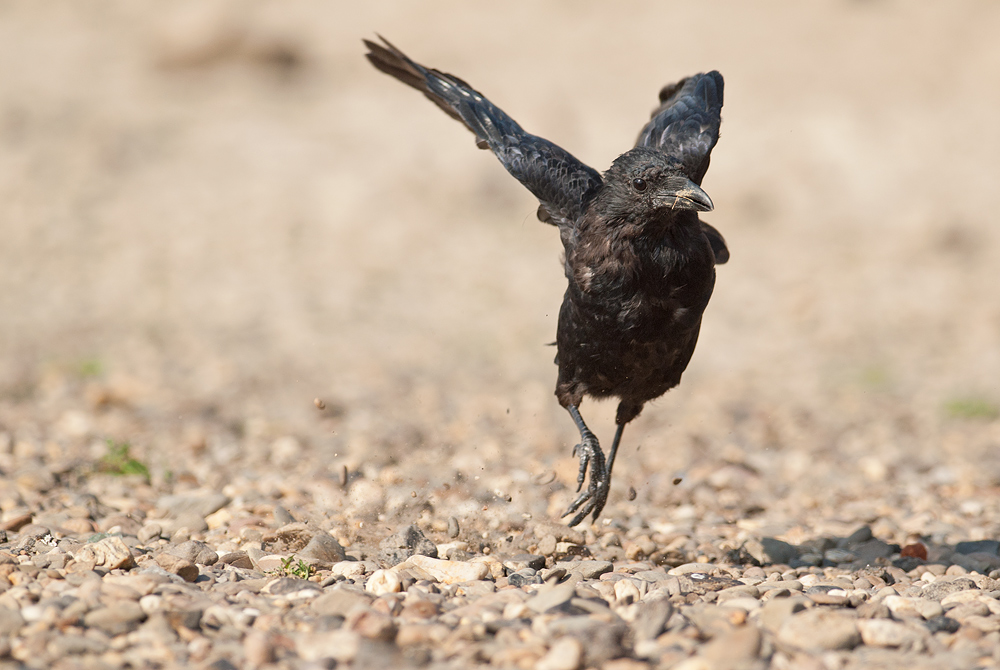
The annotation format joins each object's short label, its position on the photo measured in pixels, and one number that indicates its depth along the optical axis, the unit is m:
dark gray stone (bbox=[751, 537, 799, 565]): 9.39
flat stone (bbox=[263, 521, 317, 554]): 8.62
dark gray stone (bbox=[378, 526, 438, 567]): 8.46
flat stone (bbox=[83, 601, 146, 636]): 6.31
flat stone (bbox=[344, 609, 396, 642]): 6.16
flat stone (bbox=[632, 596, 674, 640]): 6.30
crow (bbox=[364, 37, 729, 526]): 9.05
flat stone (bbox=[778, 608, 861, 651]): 6.24
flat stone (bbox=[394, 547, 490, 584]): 7.93
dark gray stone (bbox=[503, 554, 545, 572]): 8.57
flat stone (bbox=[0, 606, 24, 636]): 6.20
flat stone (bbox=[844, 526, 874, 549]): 9.79
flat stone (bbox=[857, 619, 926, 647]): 6.31
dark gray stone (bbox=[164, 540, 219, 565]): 8.01
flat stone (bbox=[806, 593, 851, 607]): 7.17
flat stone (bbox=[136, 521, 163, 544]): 8.94
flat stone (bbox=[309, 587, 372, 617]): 6.62
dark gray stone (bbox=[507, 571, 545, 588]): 7.99
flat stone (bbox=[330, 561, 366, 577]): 7.86
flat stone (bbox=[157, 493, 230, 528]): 9.69
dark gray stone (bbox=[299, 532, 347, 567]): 8.09
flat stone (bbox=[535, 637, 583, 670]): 5.83
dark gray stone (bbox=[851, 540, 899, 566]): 9.30
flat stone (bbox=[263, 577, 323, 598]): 7.09
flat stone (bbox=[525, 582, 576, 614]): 6.68
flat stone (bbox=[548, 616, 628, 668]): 5.94
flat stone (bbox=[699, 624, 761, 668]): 5.84
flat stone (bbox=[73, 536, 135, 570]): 7.56
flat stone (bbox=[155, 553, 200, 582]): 7.54
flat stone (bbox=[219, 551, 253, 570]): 8.06
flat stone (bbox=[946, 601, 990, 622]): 6.94
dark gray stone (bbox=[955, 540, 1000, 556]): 9.37
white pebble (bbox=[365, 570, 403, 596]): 7.29
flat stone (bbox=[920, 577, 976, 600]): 7.67
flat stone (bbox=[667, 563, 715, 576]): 8.63
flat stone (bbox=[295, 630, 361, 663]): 6.00
